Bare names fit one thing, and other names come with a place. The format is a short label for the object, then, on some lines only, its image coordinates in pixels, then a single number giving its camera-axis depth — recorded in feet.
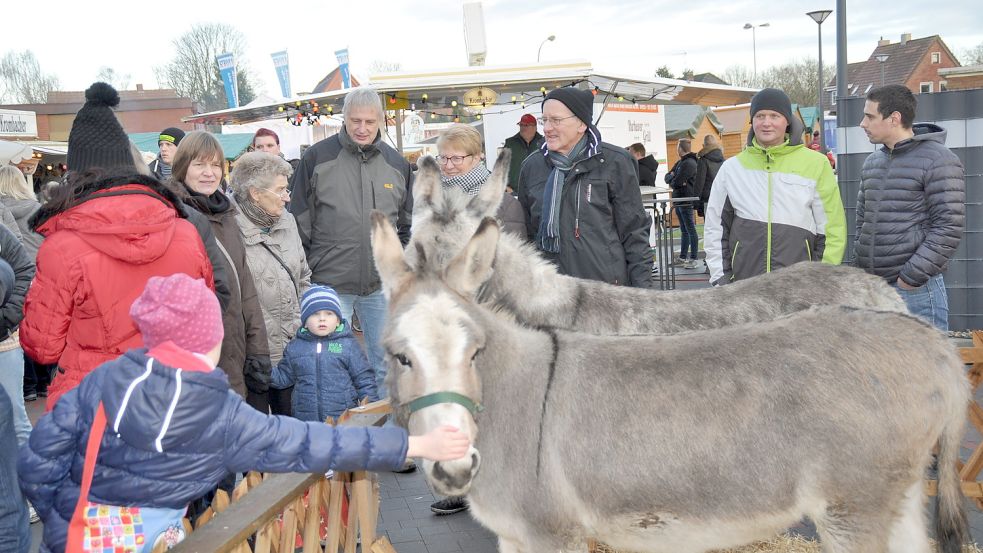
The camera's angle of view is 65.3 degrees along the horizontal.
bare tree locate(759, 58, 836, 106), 192.85
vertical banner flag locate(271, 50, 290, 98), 96.07
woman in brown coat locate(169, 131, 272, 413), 13.69
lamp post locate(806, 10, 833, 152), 79.10
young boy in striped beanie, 15.79
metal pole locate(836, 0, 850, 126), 35.23
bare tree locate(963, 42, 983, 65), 191.59
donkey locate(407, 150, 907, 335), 12.87
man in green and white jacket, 16.57
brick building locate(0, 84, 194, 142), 135.64
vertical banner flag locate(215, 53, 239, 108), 101.08
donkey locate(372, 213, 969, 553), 8.84
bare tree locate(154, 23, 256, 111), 190.60
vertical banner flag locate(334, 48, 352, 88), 85.05
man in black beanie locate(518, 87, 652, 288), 15.85
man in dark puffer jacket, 16.99
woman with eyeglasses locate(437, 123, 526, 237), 17.98
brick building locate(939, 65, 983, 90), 103.24
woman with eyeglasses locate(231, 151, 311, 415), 16.22
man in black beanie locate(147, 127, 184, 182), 27.71
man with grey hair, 17.69
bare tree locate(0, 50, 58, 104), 214.90
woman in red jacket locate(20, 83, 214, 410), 10.10
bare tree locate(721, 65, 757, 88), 232.61
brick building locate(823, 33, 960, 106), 187.62
